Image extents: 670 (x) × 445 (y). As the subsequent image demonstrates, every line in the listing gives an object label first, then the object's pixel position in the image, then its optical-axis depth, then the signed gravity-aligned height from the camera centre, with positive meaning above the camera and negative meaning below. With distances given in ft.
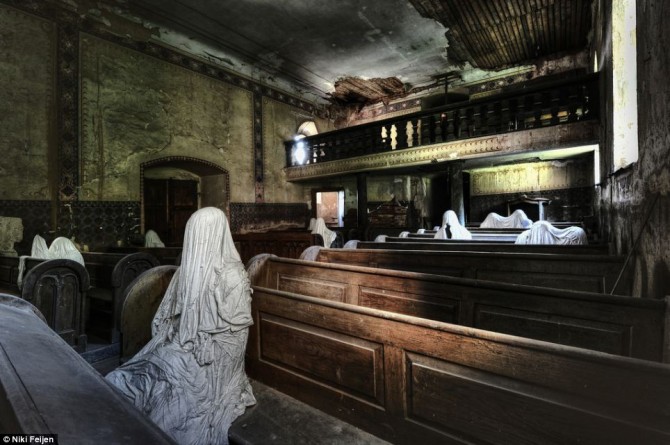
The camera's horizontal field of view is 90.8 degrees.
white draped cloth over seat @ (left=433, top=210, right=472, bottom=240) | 23.97 -0.41
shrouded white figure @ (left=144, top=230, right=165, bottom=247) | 26.30 -1.03
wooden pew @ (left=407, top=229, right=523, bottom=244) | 24.05 -0.94
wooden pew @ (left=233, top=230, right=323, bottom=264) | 25.52 -1.43
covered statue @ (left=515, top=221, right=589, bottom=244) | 18.85 -0.73
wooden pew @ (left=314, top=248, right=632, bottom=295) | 10.44 -1.61
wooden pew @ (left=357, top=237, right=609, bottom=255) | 13.73 -1.15
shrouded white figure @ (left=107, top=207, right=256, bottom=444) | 6.82 -2.68
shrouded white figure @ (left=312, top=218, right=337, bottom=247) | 31.78 -0.69
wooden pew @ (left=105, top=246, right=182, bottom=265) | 18.85 -1.55
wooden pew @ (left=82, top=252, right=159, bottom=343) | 14.83 -2.72
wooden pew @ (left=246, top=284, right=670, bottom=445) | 4.25 -2.60
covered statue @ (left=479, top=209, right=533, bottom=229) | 33.73 +0.19
